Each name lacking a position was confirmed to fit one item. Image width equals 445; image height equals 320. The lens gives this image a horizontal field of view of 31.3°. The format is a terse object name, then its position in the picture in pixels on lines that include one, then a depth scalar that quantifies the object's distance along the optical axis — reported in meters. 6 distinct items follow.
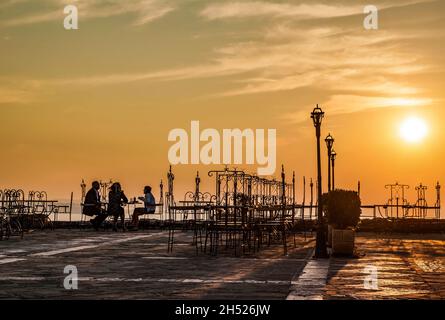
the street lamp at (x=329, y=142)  24.30
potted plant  16.98
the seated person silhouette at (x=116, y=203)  27.14
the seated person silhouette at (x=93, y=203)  26.92
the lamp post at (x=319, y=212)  15.85
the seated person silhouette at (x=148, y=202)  27.14
